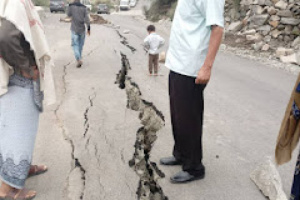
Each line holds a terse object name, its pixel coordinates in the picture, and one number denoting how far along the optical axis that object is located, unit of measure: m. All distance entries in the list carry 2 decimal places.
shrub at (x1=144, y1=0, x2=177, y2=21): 21.64
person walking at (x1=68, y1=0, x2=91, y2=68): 6.59
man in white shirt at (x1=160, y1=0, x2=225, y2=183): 2.16
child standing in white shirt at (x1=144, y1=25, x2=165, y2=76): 6.09
